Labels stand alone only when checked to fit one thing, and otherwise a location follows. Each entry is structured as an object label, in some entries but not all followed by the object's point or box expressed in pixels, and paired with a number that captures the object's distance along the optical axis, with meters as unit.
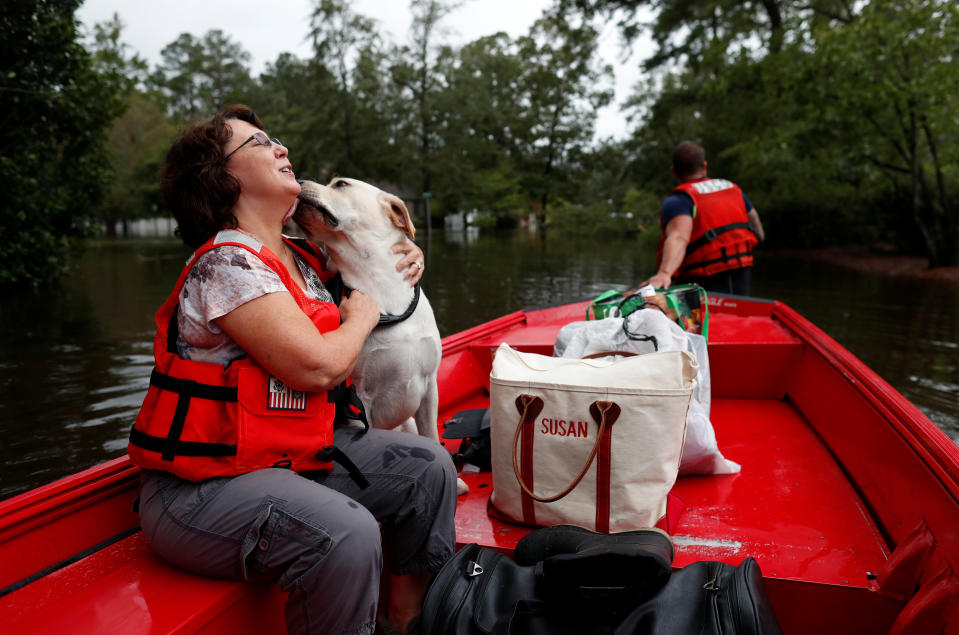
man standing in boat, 4.13
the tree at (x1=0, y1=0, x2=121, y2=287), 9.32
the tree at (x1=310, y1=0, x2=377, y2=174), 26.17
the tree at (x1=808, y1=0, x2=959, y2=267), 12.33
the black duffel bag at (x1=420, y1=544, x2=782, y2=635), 1.33
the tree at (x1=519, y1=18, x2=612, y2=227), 38.53
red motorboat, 1.35
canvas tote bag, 1.80
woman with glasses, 1.34
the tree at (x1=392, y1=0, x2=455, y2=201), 26.83
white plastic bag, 2.30
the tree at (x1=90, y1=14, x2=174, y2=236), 36.41
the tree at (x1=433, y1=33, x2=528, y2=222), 28.17
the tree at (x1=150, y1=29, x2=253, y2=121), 53.56
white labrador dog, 1.96
